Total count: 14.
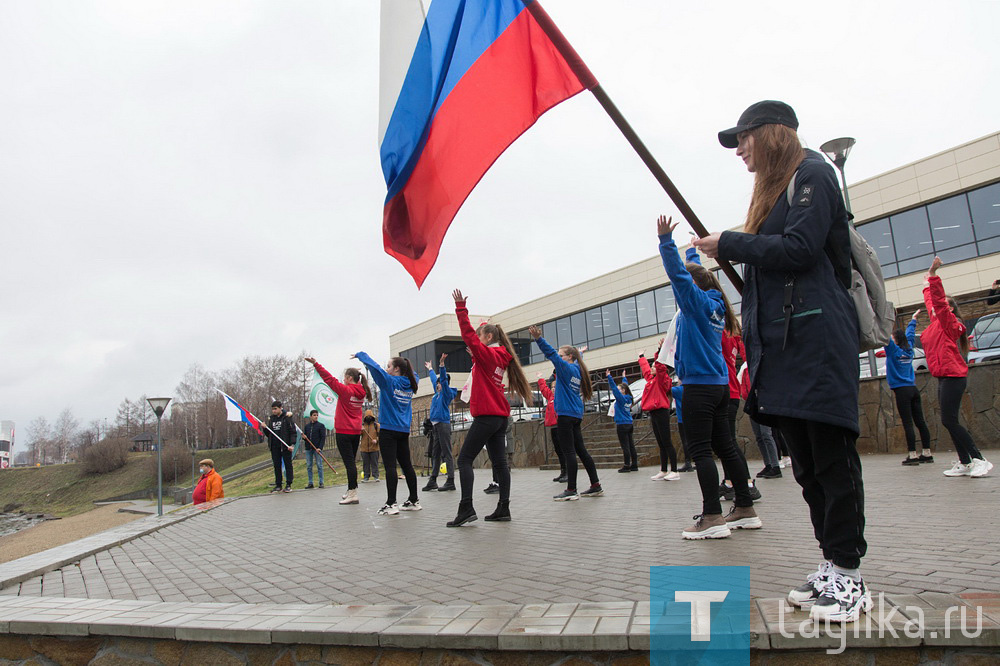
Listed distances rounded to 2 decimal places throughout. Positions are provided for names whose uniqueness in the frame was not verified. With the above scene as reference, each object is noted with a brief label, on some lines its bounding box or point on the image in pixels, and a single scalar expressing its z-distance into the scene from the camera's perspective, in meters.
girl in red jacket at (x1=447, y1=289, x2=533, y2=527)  6.50
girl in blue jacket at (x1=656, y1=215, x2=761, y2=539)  4.69
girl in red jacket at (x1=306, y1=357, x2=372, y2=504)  9.69
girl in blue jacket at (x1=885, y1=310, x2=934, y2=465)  8.66
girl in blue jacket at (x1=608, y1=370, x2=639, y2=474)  12.27
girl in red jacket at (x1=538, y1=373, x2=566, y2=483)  10.91
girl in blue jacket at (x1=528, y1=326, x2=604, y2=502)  8.16
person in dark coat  2.49
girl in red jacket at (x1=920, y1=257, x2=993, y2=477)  7.09
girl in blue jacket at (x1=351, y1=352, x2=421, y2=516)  8.04
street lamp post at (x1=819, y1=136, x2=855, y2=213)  14.30
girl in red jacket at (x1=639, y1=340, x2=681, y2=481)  10.40
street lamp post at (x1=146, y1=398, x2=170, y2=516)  19.09
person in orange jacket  13.18
